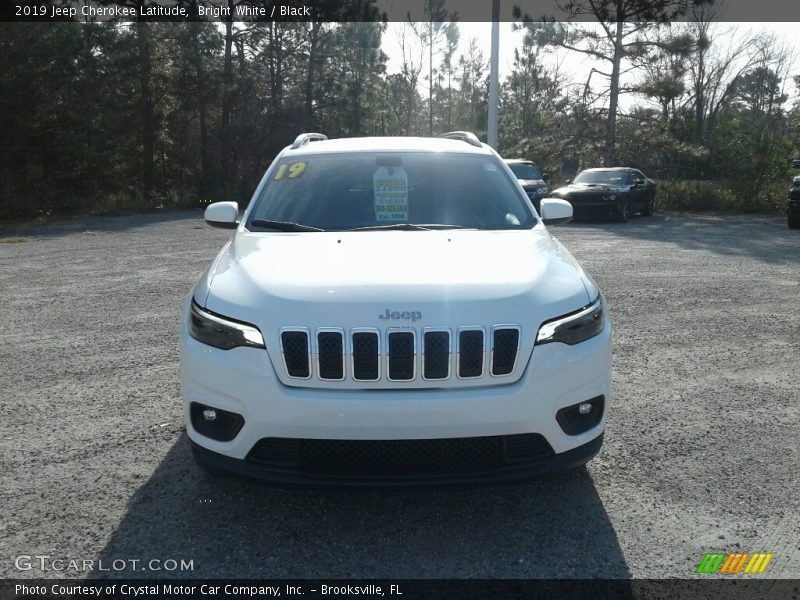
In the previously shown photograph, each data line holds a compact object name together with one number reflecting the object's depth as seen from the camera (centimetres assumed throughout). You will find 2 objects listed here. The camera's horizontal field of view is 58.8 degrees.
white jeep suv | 279
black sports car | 2022
